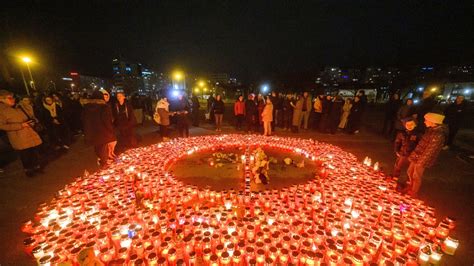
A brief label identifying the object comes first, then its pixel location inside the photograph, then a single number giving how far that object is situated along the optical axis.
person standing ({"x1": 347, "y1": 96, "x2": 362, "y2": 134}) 8.52
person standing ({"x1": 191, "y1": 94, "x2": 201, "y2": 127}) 10.25
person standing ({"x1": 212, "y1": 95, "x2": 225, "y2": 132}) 9.27
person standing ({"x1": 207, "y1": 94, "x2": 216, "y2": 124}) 11.24
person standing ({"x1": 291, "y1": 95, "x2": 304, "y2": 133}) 8.76
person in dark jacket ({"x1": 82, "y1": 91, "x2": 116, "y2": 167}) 4.46
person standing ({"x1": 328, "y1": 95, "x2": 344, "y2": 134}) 8.47
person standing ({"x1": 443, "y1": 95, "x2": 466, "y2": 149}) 6.75
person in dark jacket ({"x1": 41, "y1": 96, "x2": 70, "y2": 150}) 6.40
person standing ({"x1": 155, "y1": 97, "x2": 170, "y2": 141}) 7.00
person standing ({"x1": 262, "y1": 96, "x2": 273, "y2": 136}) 7.93
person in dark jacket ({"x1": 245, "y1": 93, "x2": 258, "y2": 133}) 8.73
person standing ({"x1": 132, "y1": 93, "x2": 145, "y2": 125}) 10.84
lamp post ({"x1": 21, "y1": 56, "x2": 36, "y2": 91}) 13.75
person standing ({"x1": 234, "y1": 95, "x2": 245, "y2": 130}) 9.10
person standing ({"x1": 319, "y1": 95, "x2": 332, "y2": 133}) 8.69
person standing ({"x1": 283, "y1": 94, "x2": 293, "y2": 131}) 9.23
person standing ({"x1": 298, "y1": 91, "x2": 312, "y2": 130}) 8.90
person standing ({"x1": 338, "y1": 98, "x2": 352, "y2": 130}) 8.93
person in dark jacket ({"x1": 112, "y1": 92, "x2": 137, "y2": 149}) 6.11
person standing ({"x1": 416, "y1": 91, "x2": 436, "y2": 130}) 5.84
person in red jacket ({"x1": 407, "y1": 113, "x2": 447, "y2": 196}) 3.36
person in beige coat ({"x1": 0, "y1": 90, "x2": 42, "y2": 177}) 4.11
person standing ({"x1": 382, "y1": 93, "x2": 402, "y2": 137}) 7.96
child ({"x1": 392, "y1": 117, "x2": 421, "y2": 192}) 4.03
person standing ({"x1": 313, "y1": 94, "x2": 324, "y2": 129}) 8.98
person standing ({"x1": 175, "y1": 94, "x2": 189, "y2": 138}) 7.53
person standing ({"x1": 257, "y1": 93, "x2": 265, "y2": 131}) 8.69
